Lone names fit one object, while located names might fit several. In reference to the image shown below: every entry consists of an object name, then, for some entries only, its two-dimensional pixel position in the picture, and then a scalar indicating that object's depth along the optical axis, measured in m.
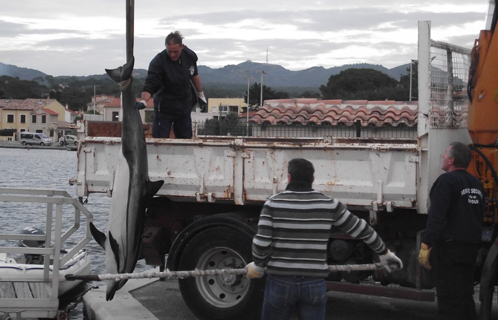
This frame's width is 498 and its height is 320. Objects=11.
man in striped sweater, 4.76
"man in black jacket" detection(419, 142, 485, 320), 5.97
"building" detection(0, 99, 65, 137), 121.56
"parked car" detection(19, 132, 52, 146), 99.19
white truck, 6.55
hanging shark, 7.05
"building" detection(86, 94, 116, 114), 138.05
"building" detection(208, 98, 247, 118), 103.59
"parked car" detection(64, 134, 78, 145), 103.38
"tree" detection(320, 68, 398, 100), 87.25
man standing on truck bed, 8.05
